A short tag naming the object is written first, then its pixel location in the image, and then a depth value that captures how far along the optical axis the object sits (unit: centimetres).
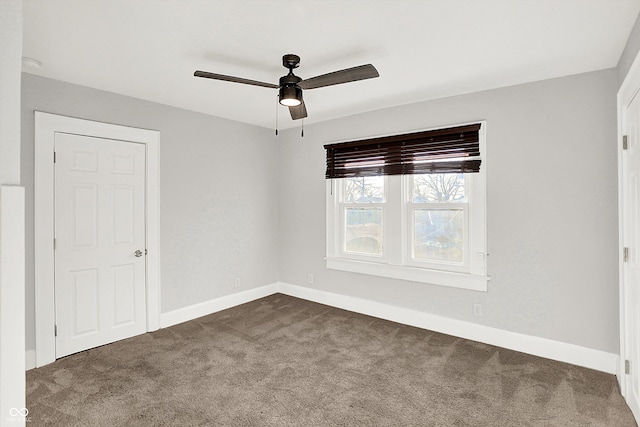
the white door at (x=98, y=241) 303
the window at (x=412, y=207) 340
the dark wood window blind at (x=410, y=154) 340
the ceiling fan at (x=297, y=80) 219
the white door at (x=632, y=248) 212
